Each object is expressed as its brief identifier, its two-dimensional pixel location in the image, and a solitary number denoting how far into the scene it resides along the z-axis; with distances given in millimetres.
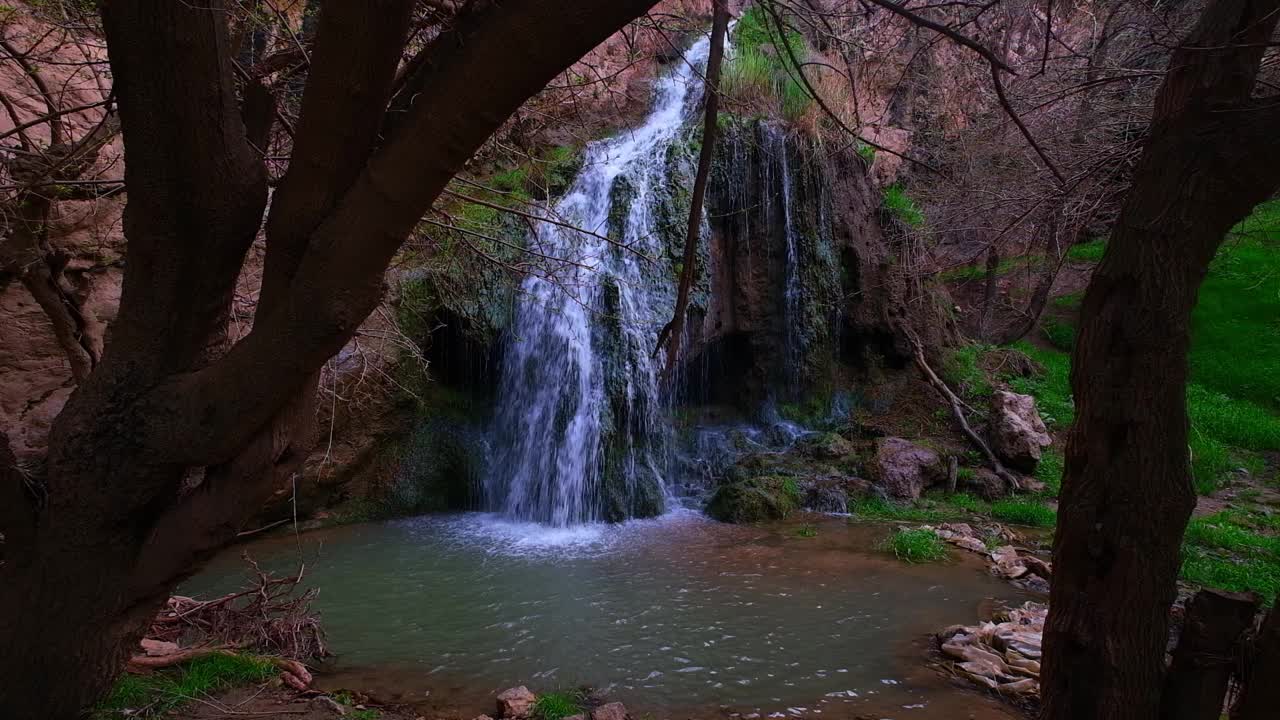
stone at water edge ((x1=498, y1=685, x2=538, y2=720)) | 3824
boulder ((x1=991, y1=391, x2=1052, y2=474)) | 9352
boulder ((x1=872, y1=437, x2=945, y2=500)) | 8977
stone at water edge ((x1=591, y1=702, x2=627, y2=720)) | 3693
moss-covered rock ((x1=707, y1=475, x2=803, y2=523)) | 8133
